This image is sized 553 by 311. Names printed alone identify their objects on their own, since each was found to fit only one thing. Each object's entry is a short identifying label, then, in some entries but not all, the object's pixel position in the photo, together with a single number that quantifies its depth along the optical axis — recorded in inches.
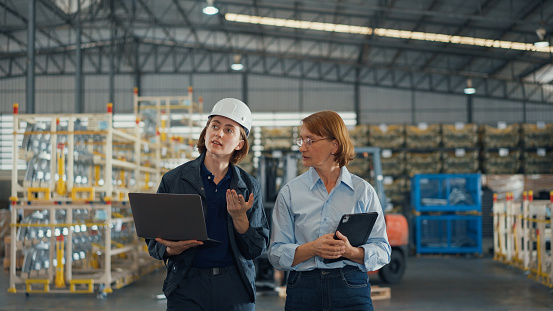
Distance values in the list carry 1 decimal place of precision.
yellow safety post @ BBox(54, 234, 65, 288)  333.1
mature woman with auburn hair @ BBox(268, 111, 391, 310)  102.9
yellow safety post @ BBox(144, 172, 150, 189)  481.7
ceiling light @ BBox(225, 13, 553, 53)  855.1
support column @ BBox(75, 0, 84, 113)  666.5
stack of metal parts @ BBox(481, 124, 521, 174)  674.8
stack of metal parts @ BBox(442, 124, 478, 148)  677.9
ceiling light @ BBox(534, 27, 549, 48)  658.8
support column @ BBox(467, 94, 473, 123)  1120.8
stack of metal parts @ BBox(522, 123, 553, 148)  670.5
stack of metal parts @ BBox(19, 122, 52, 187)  329.1
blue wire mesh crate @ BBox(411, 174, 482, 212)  575.2
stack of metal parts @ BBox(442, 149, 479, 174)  676.1
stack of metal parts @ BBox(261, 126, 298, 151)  693.9
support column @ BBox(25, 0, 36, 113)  506.0
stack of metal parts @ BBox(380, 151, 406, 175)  680.4
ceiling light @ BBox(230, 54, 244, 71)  868.0
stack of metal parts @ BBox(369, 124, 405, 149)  686.5
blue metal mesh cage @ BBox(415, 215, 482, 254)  575.5
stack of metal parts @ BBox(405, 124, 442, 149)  682.8
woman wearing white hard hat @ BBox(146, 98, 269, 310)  106.7
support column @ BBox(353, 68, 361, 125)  1114.1
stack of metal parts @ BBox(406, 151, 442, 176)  677.9
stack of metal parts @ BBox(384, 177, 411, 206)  669.9
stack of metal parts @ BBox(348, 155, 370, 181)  602.2
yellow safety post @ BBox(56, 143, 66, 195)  336.8
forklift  356.5
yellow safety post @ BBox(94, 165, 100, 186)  381.9
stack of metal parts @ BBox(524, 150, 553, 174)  671.1
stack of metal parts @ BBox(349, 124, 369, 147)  691.4
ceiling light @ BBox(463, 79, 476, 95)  918.6
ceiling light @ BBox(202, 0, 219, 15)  596.7
